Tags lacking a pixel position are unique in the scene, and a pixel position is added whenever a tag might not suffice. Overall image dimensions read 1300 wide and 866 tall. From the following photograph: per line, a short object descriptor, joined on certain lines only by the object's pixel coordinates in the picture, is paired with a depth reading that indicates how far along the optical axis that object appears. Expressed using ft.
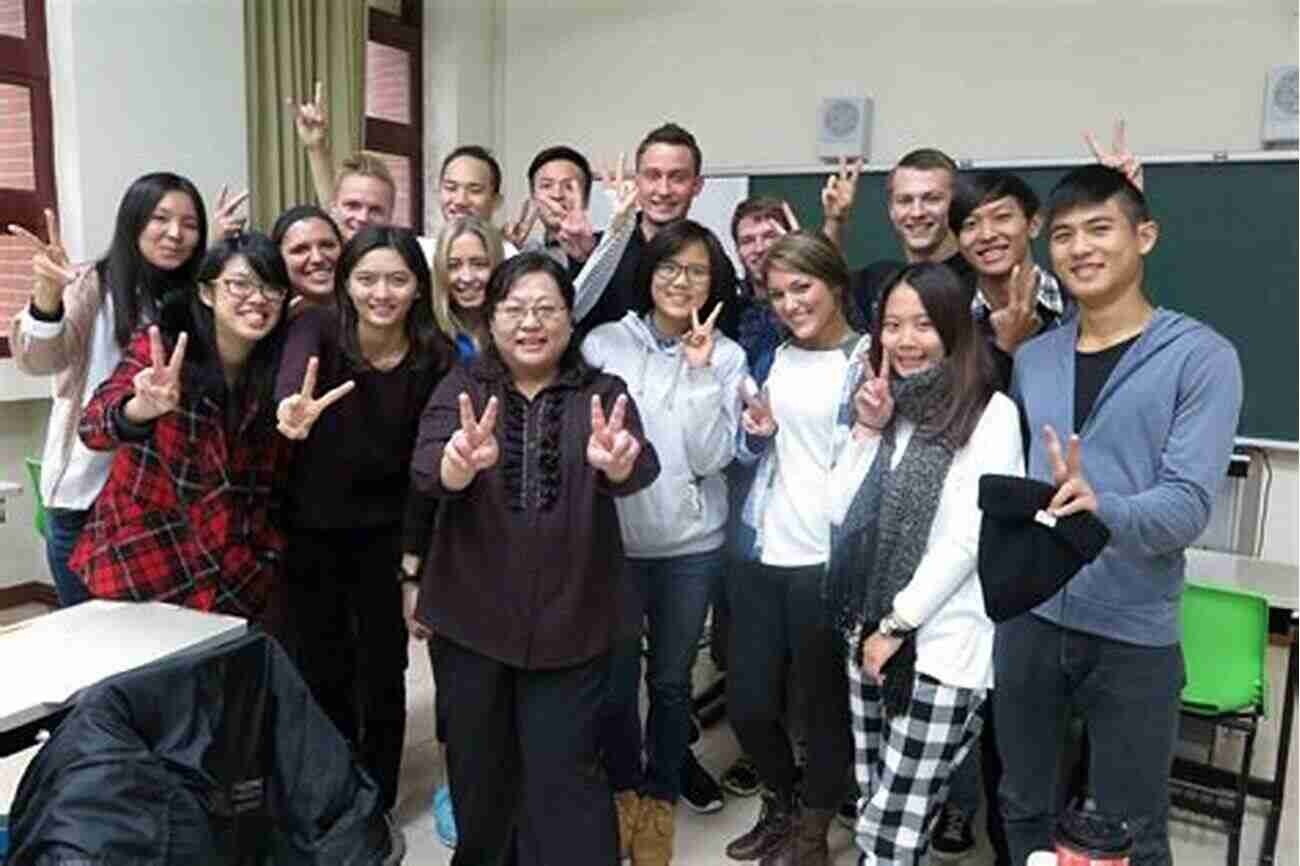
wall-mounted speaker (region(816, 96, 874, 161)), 15.74
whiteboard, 16.62
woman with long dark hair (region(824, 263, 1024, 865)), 6.14
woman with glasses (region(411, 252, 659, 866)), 6.42
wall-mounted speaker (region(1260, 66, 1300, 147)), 12.93
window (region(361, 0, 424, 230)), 18.07
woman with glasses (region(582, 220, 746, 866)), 7.38
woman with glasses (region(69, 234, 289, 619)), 6.65
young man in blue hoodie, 5.29
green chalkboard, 12.82
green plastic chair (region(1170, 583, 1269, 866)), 7.91
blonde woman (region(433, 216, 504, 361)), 7.82
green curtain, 15.51
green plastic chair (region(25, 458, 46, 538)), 10.37
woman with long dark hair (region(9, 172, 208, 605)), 7.47
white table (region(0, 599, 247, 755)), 4.85
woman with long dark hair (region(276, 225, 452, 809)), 7.32
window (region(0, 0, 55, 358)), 13.00
